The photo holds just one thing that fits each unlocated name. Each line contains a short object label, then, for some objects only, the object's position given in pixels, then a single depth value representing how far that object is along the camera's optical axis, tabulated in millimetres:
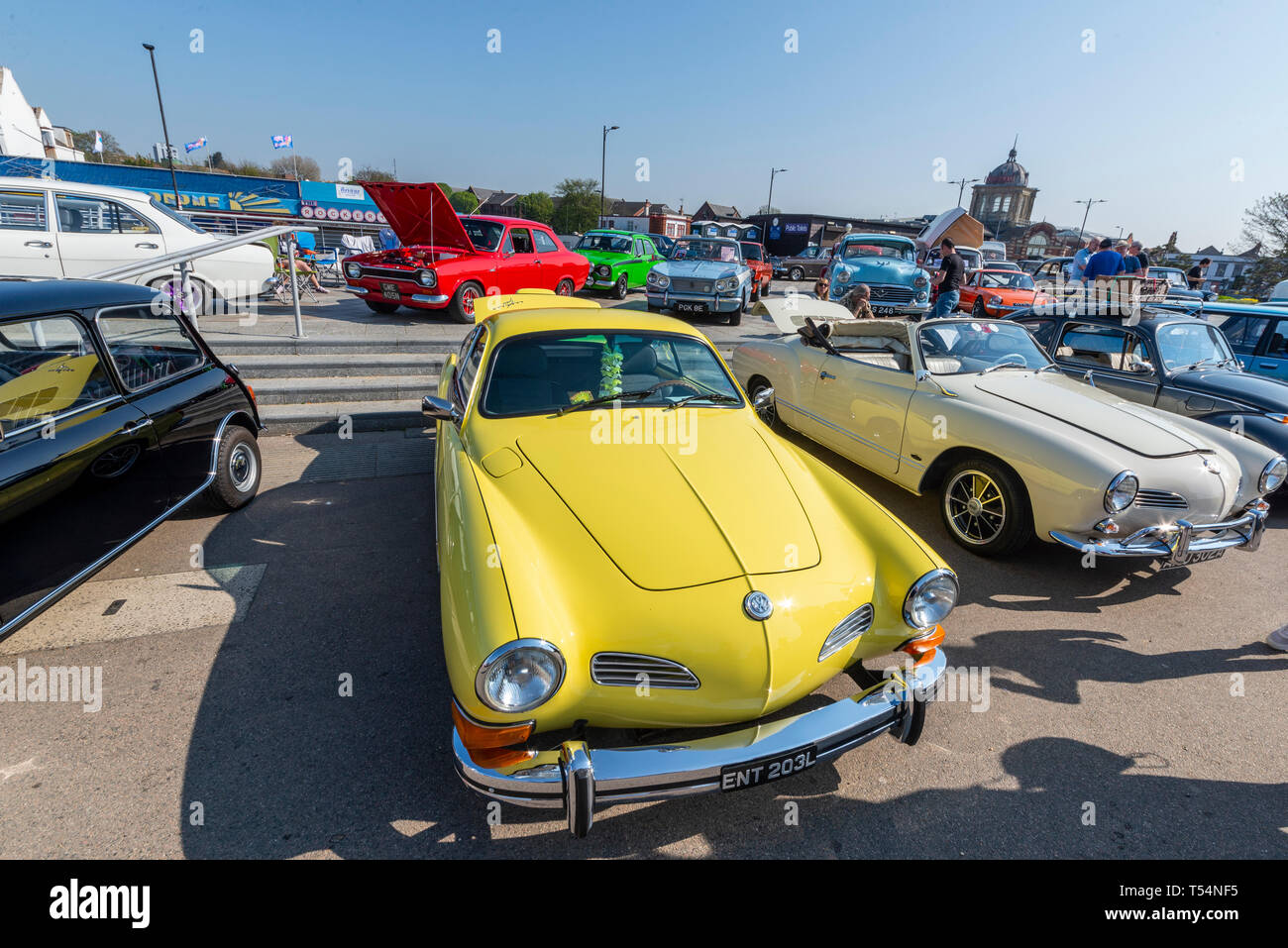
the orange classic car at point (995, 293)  14508
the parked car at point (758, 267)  15711
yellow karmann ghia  1932
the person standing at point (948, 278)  8742
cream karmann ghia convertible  3656
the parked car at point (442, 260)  9102
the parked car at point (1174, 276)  17484
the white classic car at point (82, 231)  7078
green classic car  13859
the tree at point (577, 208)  70056
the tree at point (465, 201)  60072
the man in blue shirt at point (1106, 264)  9102
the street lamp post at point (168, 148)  26406
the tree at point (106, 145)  55906
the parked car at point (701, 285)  11573
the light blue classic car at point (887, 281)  12641
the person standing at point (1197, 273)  18078
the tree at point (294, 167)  59894
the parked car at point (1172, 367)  5258
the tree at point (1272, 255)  32688
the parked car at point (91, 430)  2729
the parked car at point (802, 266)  26864
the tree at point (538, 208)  70944
